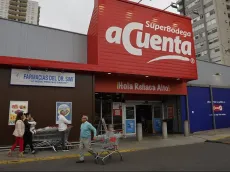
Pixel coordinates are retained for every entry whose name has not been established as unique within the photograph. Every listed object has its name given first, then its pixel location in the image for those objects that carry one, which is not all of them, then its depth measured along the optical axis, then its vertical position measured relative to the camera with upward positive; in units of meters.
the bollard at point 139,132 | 13.92 -1.13
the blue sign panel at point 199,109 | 17.54 +0.26
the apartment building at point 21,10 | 128.12 +58.40
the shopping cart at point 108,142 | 8.48 -1.02
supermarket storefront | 11.39 +2.29
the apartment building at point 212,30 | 63.31 +22.96
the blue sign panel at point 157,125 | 18.91 -0.95
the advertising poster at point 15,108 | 10.83 +0.31
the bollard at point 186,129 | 15.56 -1.07
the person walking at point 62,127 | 10.34 -0.56
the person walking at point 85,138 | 8.29 -0.85
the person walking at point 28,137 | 9.86 -0.93
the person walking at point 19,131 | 9.34 -0.65
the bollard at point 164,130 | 14.66 -1.06
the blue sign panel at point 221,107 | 18.95 +0.43
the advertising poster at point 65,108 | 11.80 +0.31
